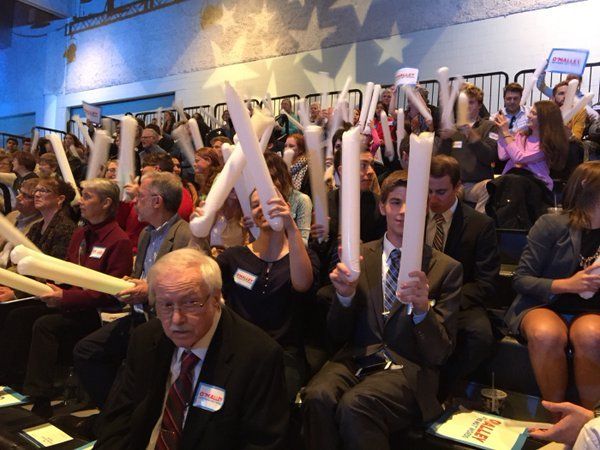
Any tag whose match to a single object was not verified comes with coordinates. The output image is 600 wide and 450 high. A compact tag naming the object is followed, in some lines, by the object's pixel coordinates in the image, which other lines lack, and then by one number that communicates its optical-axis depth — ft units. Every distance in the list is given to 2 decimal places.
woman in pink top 12.23
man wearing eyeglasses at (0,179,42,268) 12.59
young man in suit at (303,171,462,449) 6.22
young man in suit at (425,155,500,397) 8.24
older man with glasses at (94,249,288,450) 5.15
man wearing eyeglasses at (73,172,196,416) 8.73
